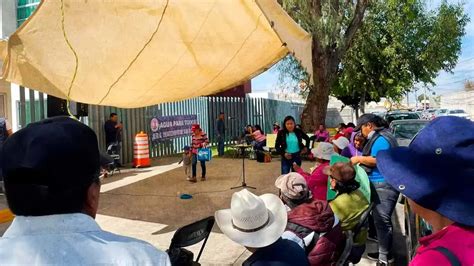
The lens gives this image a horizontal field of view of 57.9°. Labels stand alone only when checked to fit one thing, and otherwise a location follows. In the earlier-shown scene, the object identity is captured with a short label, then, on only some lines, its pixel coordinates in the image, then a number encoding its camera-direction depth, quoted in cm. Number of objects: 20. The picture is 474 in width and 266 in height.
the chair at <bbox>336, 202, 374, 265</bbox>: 318
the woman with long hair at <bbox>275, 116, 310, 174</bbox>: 870
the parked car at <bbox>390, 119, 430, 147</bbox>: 1154
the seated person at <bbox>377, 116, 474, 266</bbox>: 135
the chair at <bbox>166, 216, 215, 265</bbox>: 206
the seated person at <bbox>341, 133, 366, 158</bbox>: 592
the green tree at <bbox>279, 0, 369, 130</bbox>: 1393
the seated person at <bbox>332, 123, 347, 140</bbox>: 1175
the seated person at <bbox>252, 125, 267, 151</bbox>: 1591
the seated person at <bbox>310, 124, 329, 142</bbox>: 1295
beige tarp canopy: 402
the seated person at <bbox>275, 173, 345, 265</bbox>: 305
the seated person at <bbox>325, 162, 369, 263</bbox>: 405
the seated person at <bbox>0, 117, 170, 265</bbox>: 114
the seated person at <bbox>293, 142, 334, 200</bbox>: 478
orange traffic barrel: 1399
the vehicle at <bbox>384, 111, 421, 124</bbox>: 1814
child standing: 1102
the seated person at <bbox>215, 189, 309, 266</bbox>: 246
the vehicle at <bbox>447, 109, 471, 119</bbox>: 3631
